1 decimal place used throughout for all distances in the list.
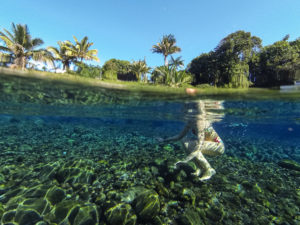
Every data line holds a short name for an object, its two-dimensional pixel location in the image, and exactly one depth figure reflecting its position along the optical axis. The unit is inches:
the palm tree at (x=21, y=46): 788.5
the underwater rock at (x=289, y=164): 240.2
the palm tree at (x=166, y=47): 1435.8
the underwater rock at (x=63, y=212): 99.5
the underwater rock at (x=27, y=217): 96.5
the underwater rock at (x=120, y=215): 105.0
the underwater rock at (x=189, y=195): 133.8
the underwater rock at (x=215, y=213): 118.9
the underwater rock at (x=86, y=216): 100.8
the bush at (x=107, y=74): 485.2
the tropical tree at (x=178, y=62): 1280.1
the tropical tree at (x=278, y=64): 697.6
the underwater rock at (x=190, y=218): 108.7
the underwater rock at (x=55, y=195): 117.5
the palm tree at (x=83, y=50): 1162.3
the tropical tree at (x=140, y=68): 1263.5
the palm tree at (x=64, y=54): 1017.5
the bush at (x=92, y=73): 392.8
